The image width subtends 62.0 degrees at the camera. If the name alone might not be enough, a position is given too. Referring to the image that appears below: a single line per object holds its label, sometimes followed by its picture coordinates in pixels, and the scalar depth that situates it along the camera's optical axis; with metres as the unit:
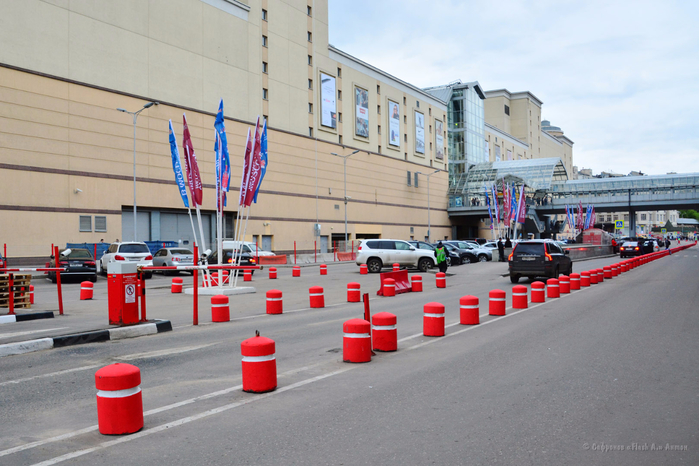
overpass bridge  77.94
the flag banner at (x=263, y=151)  22.64
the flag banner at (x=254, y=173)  21.86
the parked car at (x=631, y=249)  51.50
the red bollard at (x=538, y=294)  16.19
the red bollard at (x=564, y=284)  18.70
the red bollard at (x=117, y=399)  4.96
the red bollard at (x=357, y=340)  7.90
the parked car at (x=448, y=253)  31.66
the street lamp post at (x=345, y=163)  58.91
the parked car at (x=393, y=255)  30.53
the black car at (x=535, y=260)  22.58
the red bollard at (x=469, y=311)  11.79
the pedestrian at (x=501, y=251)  39.88
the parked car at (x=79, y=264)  25.33
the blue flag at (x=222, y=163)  20.92
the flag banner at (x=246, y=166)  21.73
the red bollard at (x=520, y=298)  14.67
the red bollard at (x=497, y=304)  13.28
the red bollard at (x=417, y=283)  20.55
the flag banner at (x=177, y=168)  23.56
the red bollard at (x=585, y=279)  21.80
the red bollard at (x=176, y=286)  20.30
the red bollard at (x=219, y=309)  12.62
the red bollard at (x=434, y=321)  10.27
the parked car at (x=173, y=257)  29.19
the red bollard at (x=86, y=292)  17.88
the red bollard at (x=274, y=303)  14.01
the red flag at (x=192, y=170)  21.27
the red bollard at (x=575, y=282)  20.23
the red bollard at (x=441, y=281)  21.84
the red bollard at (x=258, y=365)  6.25
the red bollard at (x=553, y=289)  17.27
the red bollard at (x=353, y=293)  17.14
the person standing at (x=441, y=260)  27.23
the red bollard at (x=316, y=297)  15.54
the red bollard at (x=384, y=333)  8.81
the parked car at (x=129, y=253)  27.11
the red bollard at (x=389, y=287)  18.62
